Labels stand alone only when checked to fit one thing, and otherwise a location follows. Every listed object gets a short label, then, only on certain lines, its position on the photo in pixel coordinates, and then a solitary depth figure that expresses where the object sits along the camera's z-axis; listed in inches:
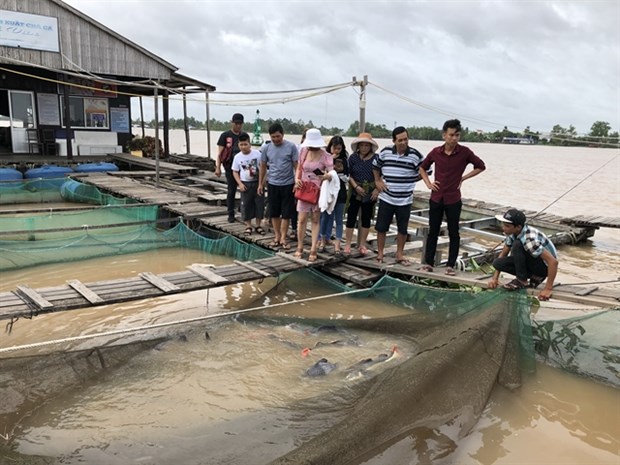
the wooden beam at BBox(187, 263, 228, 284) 203.1
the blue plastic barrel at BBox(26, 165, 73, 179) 495.5
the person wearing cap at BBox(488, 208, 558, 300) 166.1
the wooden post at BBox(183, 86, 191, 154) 673.1
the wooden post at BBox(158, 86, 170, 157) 642.8
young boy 261.7
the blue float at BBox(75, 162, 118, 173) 530.0
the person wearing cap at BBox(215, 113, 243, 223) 277.3
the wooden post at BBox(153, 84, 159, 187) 421.4
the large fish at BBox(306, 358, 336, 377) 165.0
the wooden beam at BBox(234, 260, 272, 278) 214.1
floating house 516.7
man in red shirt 196.7
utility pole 287.5
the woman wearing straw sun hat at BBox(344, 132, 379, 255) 225.1
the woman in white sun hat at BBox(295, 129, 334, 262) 210.5
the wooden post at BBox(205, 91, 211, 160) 581.3
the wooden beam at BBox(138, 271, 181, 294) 188.7
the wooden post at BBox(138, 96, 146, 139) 770.8
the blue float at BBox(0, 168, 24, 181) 473.7
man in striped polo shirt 209.9
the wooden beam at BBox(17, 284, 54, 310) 161.2
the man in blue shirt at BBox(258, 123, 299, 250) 231.5
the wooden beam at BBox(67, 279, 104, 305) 170.1
